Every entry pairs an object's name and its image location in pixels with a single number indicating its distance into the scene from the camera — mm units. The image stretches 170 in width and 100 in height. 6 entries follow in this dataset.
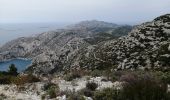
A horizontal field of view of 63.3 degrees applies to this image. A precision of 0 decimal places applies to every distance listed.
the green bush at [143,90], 4196
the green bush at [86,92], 5287
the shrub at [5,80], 9077
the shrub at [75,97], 4776
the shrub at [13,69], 16163
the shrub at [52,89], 5702
